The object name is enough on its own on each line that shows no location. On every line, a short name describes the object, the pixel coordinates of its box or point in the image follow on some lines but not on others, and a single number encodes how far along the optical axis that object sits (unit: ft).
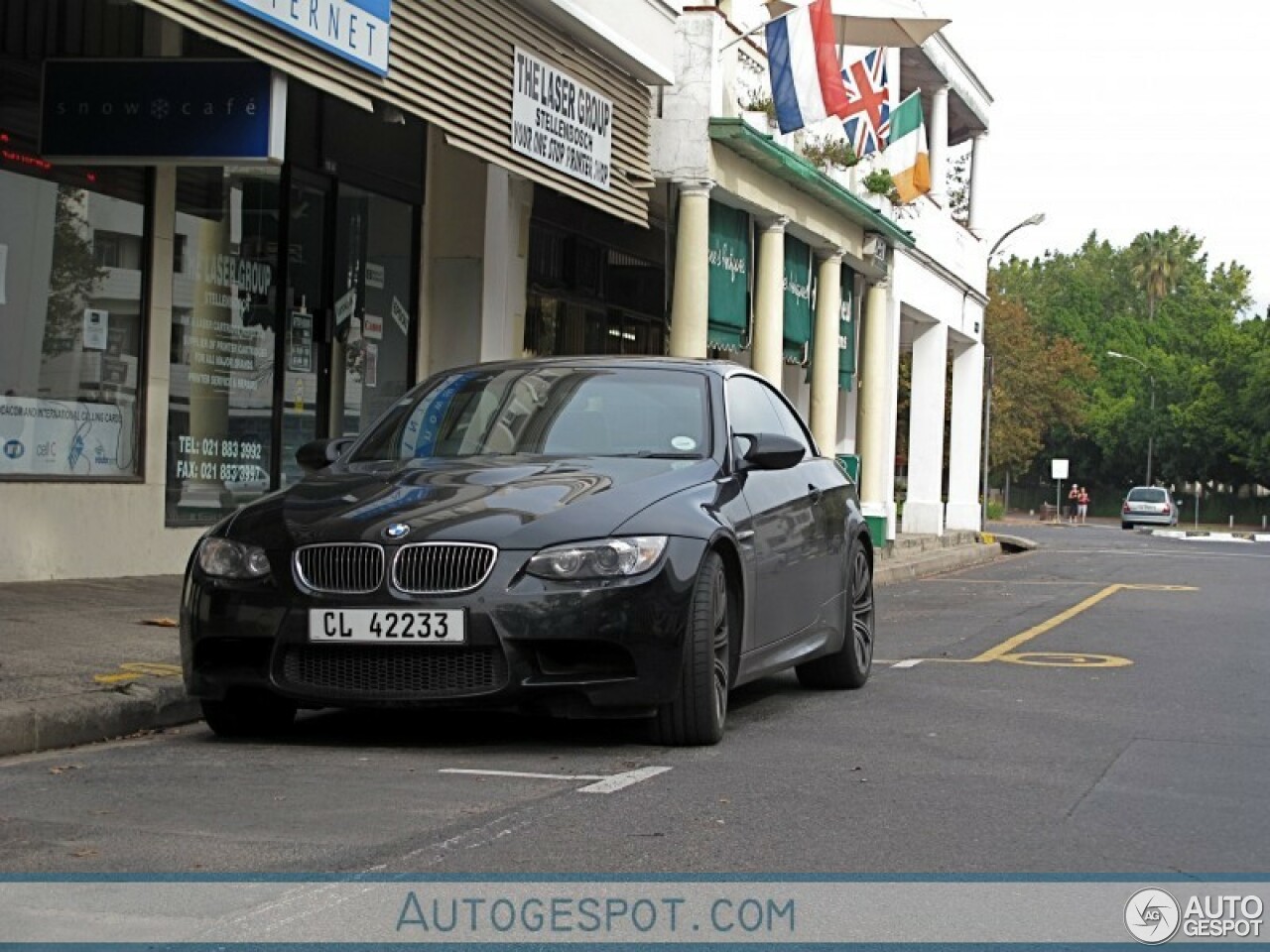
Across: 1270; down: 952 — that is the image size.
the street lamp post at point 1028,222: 146.00
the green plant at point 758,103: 74.33
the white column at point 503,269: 63.67
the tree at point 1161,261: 426.51
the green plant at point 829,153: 86.69
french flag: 70.79
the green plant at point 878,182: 94.12
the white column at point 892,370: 104.27
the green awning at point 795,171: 69.15
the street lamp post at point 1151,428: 300.83
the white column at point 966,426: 136.71
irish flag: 94.48
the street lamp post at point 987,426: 140.05
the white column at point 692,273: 68.95
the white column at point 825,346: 90.22
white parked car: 249.55
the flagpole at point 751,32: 70.49
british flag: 78.95
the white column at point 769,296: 79.20
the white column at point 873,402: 99.66
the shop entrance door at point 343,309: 54.65
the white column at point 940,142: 116.98
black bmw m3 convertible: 24.00
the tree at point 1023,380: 235.61
